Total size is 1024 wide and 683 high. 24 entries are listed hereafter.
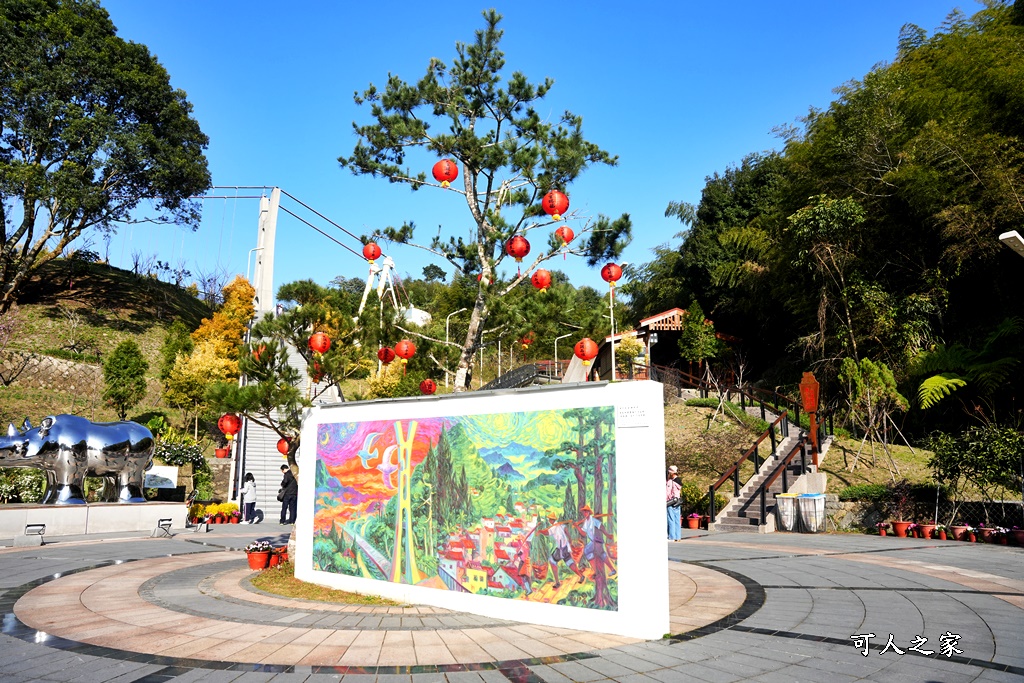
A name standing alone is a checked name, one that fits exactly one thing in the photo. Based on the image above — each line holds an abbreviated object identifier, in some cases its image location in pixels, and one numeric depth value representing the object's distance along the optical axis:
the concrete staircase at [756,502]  15.34
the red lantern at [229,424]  12.48
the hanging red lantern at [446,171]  9.77
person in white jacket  17.72
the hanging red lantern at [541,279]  10.86
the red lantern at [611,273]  12.12
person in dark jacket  15.57
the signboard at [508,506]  5.92
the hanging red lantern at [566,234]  11.32
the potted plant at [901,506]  13.70
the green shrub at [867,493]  14.77
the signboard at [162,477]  19.16
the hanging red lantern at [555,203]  10.13
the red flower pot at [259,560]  9.54
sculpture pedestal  13.51
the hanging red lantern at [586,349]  11.48
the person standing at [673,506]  13.26
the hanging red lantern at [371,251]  11.30
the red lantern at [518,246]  10.13
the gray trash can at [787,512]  14.95
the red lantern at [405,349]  10.47
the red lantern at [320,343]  9.27
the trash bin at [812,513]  14.74
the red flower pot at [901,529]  13.64
